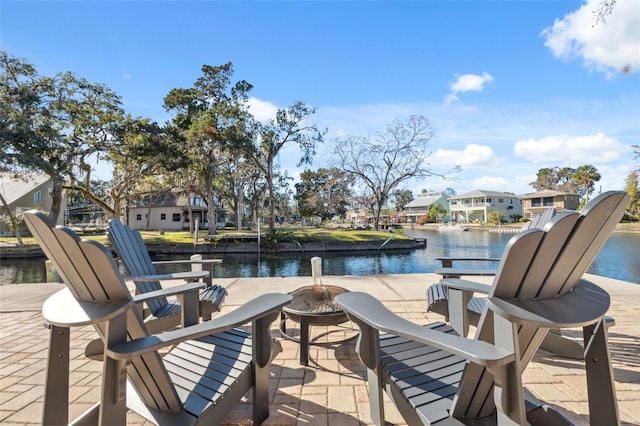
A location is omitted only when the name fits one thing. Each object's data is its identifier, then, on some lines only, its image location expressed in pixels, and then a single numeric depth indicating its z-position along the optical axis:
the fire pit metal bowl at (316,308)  2.19
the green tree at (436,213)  46.19
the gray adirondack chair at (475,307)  1.99
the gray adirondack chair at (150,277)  2.32
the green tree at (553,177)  45.46
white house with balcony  41.84
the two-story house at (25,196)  21.95
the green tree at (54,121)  12.54
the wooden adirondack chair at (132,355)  1.01
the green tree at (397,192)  23.45
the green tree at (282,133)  18.59
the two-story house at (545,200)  36.00
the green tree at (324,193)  23.57
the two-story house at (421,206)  52.97
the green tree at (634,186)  21.81
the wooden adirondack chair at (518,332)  0.91
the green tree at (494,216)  38.53
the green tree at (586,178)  36.69
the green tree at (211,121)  17.00
